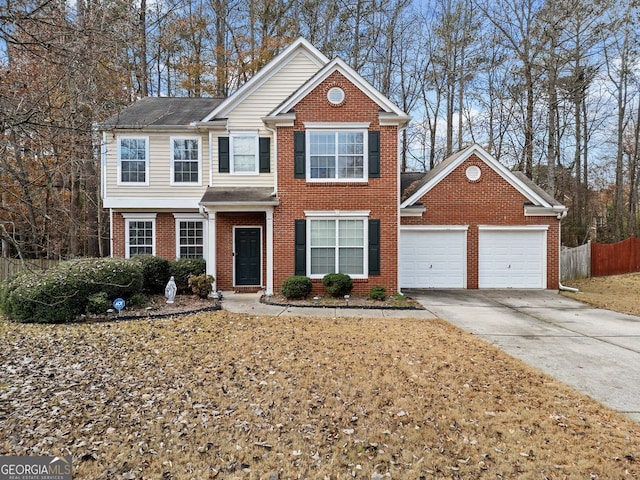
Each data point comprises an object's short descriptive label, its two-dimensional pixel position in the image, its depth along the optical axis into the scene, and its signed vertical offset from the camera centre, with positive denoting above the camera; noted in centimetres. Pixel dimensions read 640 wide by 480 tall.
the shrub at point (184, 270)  1257 -107
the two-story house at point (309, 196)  1202 +137
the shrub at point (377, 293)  1149 -170
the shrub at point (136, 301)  1050 -173
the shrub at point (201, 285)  1177 -145
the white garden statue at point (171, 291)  1116 -155
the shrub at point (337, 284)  1160 -143
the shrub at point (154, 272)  1207 -111
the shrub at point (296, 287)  1148 -151
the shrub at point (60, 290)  907 -126
